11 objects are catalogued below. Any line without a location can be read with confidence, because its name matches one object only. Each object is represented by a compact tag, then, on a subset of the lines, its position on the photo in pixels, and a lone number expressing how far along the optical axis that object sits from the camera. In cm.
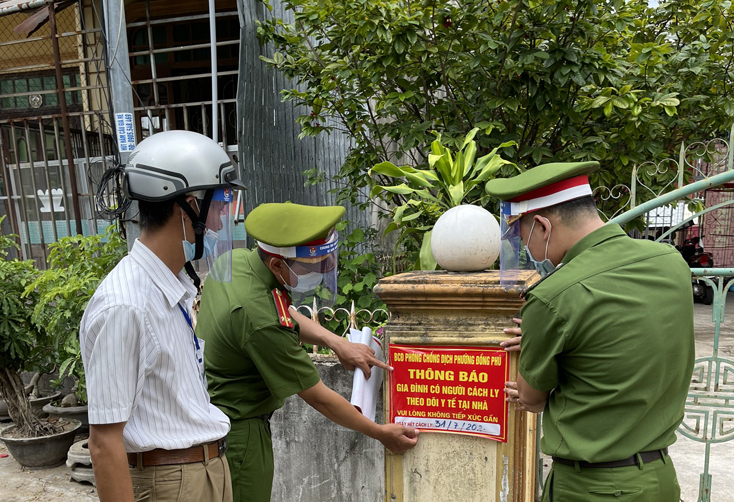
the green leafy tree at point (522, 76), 364
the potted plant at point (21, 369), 412
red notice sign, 214
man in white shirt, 135
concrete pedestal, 212
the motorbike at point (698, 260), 1022
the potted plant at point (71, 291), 392
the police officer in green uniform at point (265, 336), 192
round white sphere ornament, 225
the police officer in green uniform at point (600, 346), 159
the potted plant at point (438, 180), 284
